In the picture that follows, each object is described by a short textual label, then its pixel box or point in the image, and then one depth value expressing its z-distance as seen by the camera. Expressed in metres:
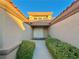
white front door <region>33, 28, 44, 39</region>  8.71
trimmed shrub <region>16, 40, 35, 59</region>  2.63
